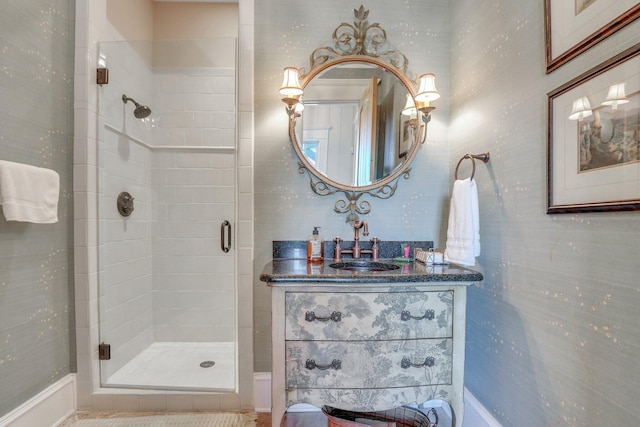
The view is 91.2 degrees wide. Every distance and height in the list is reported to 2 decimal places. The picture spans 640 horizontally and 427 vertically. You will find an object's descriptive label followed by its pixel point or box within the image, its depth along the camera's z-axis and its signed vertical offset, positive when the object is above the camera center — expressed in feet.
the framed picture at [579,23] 2.82 +1.88
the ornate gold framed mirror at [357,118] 6.13 +1.83
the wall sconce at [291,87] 5.72 +2.26
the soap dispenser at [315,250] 5.76 -0.72
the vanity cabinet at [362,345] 4.34 -1.87
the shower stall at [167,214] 6.40 -0.07
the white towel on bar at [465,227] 4.82 -0.26
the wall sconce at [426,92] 5.73 +2.17
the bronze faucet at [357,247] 5.96 -0.70
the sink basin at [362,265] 5.59 -1.00
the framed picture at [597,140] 2.71 +0.70
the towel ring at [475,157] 4.98 +0.87
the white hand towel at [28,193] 4.32 +0.28
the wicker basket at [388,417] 5.18 -3.49
